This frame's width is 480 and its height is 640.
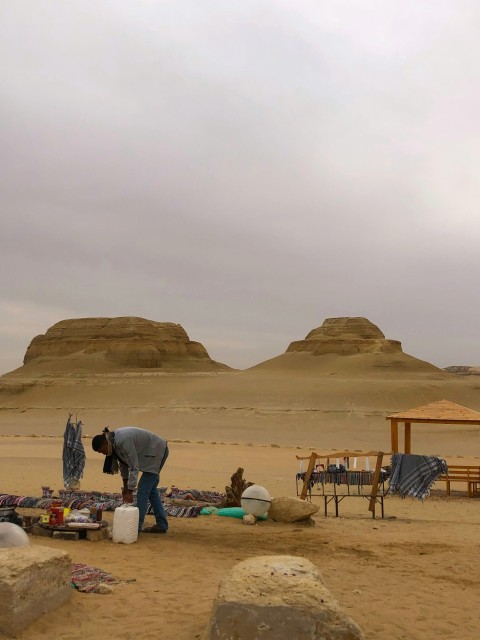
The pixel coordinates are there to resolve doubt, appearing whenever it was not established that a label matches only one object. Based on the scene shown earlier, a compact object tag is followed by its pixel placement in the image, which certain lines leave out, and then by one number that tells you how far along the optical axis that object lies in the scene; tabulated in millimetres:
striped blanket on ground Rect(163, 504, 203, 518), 9781
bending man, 7871
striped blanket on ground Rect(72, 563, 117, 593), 5555
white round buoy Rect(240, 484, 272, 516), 9562
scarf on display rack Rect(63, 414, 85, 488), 12359
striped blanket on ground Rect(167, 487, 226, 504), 11162
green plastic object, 9762
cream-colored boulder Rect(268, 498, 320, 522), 9430
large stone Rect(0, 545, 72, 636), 4551
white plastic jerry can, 7535
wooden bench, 14250
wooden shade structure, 15054
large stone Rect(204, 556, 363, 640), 4105
